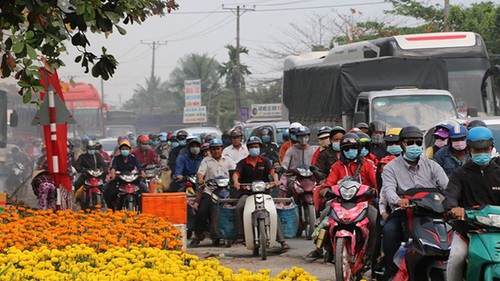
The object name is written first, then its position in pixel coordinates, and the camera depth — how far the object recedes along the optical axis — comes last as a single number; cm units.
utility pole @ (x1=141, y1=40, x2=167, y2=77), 11098
